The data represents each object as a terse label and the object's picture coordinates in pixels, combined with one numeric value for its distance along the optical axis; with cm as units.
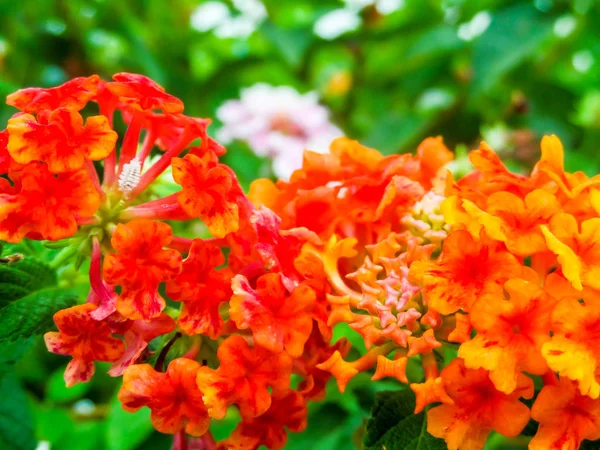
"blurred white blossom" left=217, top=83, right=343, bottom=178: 30
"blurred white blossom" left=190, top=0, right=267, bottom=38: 32
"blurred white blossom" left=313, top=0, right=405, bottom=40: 31
